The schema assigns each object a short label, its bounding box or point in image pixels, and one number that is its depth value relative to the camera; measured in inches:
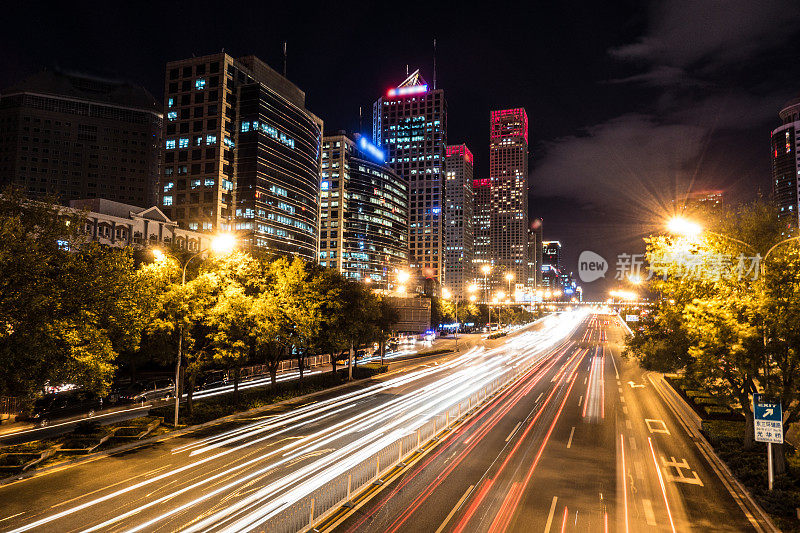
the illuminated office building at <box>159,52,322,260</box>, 4611.2
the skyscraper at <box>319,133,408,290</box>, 6993.1
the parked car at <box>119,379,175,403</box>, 1385.3
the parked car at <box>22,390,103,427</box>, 1155.4
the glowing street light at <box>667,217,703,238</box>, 770.8
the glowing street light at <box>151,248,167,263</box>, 1027.9
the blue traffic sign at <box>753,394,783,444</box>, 637.9
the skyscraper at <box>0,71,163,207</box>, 7190.0
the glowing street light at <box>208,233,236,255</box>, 961.1
